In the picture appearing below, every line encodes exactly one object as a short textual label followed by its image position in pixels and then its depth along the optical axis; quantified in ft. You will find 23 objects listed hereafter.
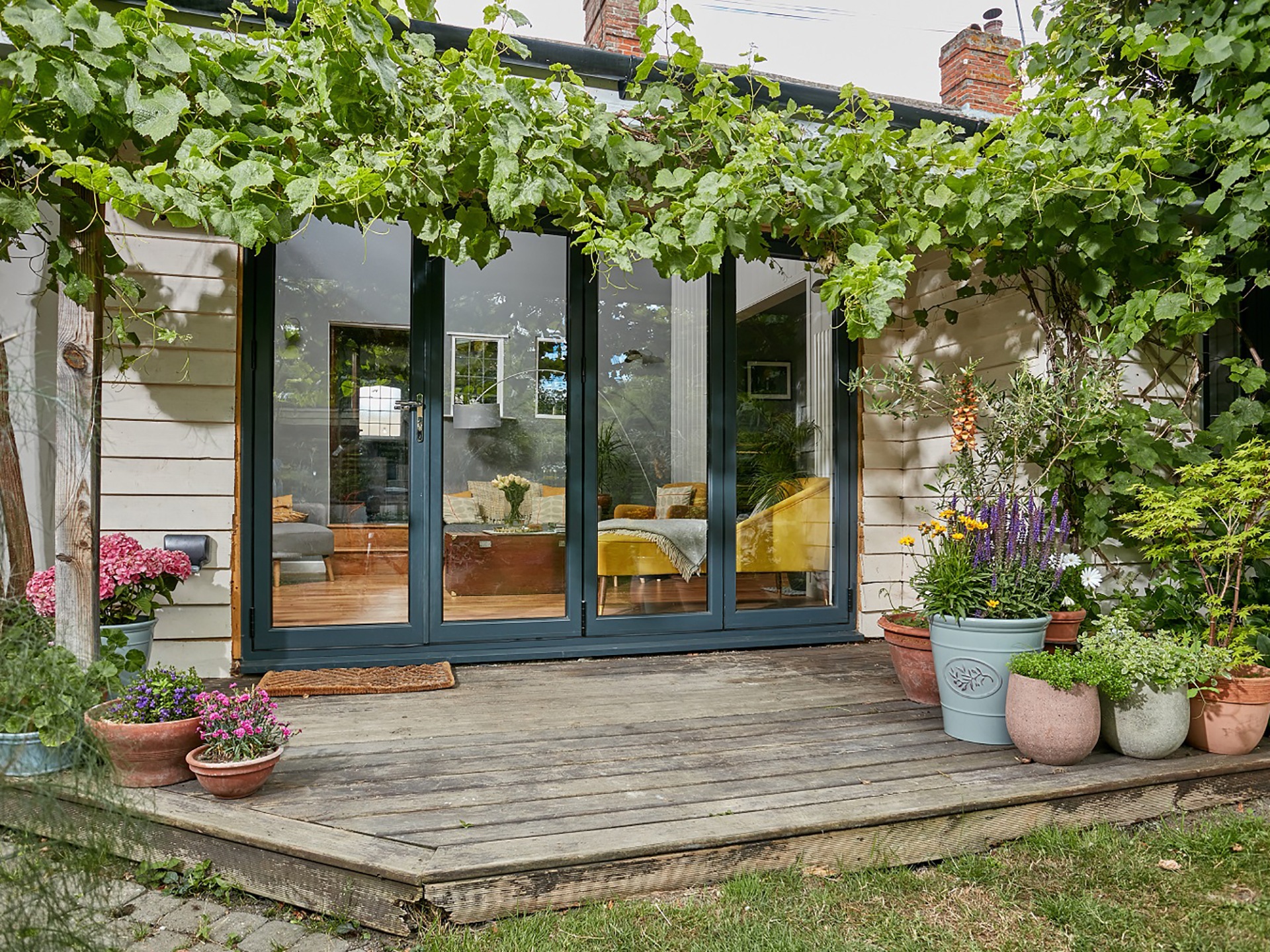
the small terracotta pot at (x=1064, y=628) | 9.73
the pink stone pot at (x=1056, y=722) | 7.90
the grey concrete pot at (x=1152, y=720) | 8.11
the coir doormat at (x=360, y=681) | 10.61
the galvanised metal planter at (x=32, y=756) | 5.00
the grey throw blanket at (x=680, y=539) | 13.35
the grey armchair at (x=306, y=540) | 11.75
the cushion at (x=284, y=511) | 11.73
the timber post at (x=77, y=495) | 7.54
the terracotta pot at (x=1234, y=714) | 8.36
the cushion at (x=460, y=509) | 12.31
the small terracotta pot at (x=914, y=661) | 10.08
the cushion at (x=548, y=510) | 12.77
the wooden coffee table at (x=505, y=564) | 12.42
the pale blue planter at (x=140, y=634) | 9.45
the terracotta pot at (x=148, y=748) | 7.08
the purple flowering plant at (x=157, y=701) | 7.29
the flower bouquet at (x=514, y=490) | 12.57
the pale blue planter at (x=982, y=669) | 8.73
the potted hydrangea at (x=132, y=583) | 9.32
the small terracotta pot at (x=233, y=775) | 6.86
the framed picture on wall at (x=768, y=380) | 13.71
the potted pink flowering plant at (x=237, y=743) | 6.90
